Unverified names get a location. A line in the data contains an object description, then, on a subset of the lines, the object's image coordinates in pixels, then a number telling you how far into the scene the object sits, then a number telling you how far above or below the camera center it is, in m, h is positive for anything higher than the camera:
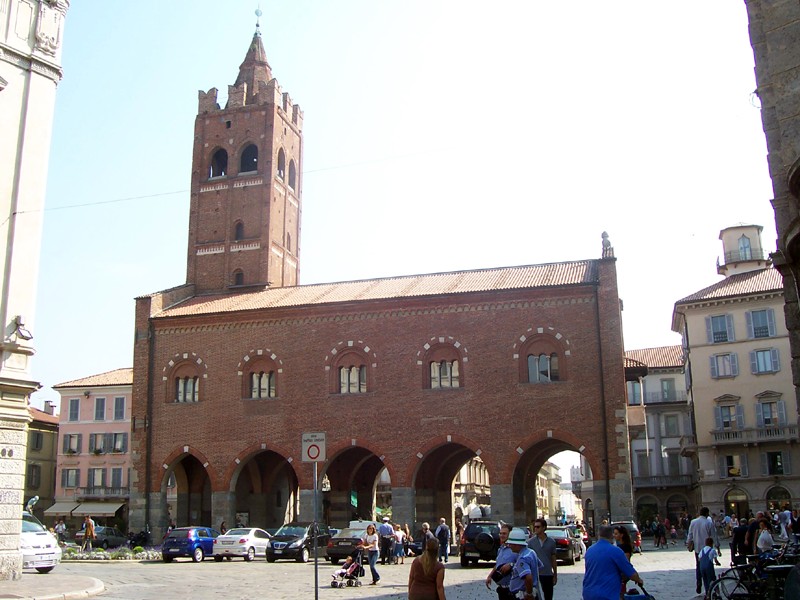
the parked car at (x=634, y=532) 30.53 -1.73
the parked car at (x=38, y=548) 21.25 -1.42
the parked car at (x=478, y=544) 25.80 -1.76
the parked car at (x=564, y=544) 25.69 -1.77
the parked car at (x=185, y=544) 30.12 -1.91
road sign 14.12 +0.65
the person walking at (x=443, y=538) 28.33 -1.72
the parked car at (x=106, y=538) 40.53 -2.26
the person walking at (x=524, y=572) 9.66 -0.98
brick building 34.78 +4.19
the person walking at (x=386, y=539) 28.77 -1.72
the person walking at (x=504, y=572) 10.10 -1.01
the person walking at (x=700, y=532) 16.22 -0.93
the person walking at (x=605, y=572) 8.80 -0.90
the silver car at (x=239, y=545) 31.08 -2.01
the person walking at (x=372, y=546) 20.81 -1.55
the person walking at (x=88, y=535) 33.99 -1.74
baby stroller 20.30 -2.07
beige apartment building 47.84 +4.92
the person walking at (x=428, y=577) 9.03 -0.94
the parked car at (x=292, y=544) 29.83 -1.92
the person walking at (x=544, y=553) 11.61 -0.92
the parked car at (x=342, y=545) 27.91 -1.85
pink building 56.19 +2.65
